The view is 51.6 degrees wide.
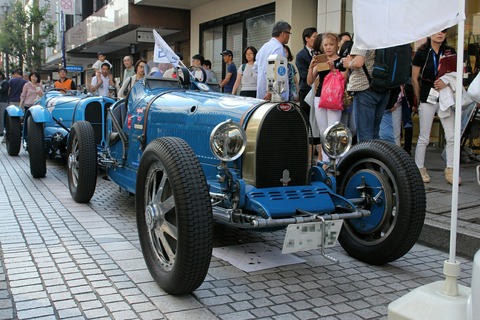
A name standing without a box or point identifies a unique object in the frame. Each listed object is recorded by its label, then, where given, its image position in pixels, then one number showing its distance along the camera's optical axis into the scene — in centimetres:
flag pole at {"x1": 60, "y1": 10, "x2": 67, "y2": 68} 2048
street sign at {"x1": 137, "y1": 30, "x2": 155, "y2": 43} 1661
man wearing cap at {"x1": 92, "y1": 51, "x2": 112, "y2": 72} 1142
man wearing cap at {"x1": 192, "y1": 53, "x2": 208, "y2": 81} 572
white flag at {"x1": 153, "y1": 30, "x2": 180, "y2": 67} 575
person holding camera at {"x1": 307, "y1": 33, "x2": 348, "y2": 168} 592
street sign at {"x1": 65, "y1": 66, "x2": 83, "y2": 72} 2292
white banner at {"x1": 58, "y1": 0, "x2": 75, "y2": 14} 2010
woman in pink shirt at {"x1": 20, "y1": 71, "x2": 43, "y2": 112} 1231
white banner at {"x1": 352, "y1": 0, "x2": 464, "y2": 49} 288
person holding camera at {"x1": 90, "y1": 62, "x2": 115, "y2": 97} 1110
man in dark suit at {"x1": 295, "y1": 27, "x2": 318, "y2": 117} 730
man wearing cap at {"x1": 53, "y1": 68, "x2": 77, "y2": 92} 1135
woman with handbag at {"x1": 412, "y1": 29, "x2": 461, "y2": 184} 618
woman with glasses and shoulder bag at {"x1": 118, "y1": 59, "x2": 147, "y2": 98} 627
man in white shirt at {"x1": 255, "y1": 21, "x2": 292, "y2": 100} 616
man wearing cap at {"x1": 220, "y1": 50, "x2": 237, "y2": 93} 1091
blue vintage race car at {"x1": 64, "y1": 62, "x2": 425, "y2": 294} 309
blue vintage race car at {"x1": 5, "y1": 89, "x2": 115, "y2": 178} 738
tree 3288
